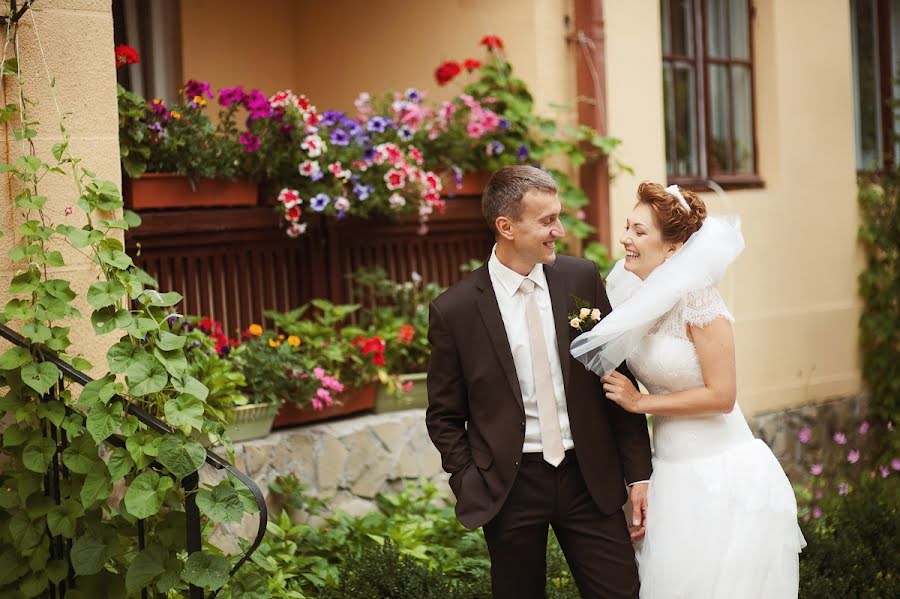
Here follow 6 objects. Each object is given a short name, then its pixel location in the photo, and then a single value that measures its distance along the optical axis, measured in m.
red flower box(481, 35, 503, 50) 7.32
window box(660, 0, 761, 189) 8.19
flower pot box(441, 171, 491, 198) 7.11
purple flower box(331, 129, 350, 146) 6.44
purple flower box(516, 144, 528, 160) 7.15
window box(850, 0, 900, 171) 9.80
